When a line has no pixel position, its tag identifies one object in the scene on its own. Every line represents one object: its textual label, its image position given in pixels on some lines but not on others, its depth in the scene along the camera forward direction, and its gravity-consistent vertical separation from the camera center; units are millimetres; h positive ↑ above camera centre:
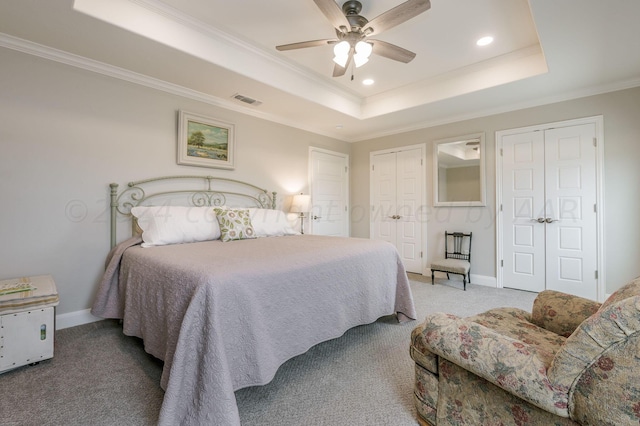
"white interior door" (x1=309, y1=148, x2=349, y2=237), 4926 +437
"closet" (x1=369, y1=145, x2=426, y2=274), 4711 +280
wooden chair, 3812 -633
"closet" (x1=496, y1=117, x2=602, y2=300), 3334 +117
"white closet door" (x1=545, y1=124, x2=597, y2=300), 3326 +80
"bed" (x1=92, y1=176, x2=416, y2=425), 1296 -523
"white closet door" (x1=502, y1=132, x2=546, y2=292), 3645 +82
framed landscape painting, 3270 +928
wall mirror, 4129 +698
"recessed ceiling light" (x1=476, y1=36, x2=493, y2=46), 2814 +1810
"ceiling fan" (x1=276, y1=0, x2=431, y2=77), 1990 +1487
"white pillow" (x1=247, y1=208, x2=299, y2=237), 3303 -93
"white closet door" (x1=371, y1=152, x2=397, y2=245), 5039 +333
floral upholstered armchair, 841 -572
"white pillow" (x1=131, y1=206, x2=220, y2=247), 2518 -86
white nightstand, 1793 -730
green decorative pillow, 2918 -101
